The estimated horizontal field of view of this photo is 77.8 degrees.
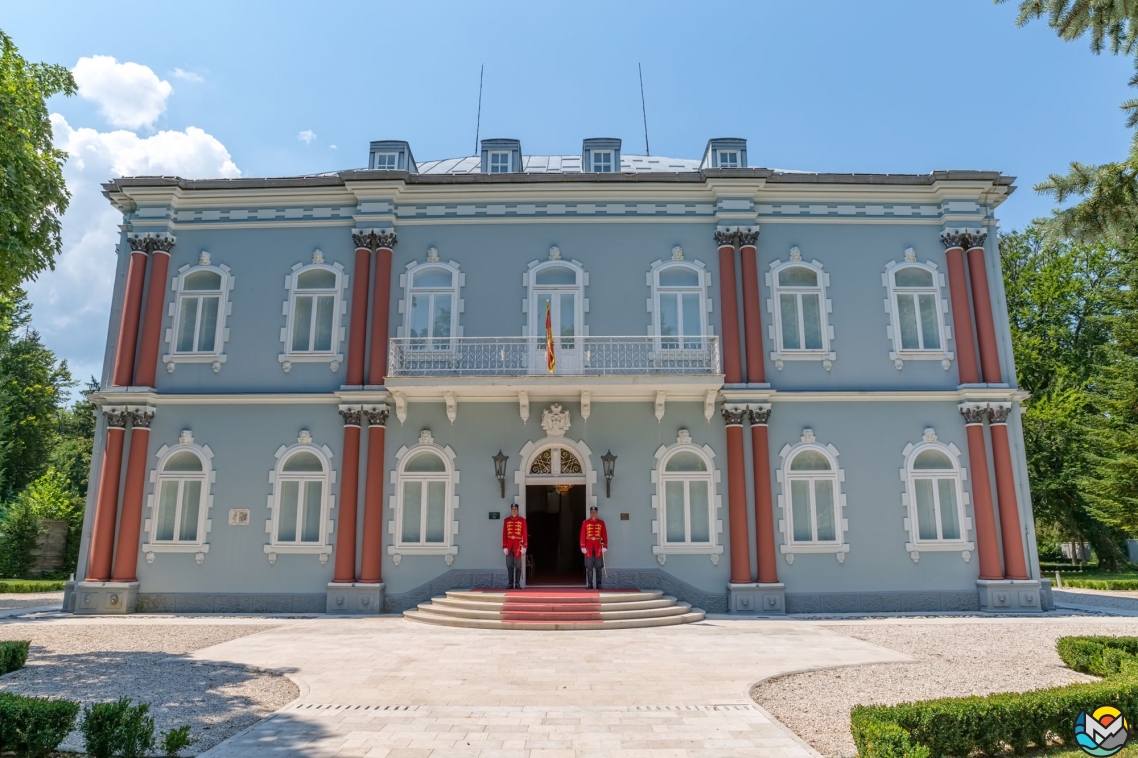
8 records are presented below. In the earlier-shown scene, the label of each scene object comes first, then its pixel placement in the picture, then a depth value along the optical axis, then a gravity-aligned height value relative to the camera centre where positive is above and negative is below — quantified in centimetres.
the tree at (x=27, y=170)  1009 +511
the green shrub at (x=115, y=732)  604 -185
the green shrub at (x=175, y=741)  612 -195
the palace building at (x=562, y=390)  1653 +291
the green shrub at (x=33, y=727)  619 -185
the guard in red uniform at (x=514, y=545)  1588 -68
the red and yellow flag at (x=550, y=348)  1606 +371
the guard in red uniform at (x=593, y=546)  1593 -71
